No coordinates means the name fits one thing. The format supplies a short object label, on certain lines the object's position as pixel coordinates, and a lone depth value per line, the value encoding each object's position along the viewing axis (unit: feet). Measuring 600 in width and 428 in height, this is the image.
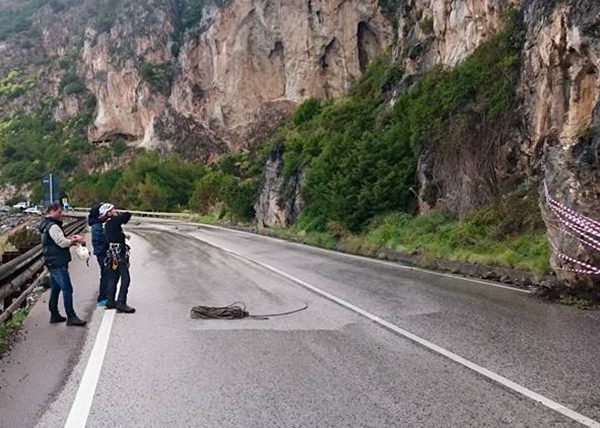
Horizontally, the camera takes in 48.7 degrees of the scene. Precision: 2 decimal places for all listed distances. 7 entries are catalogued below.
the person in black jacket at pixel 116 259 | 32.94
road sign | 108.01
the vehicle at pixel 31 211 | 242.99
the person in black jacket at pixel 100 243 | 34.06
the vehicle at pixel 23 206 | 287.89
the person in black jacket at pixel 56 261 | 29.92
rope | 30.71
